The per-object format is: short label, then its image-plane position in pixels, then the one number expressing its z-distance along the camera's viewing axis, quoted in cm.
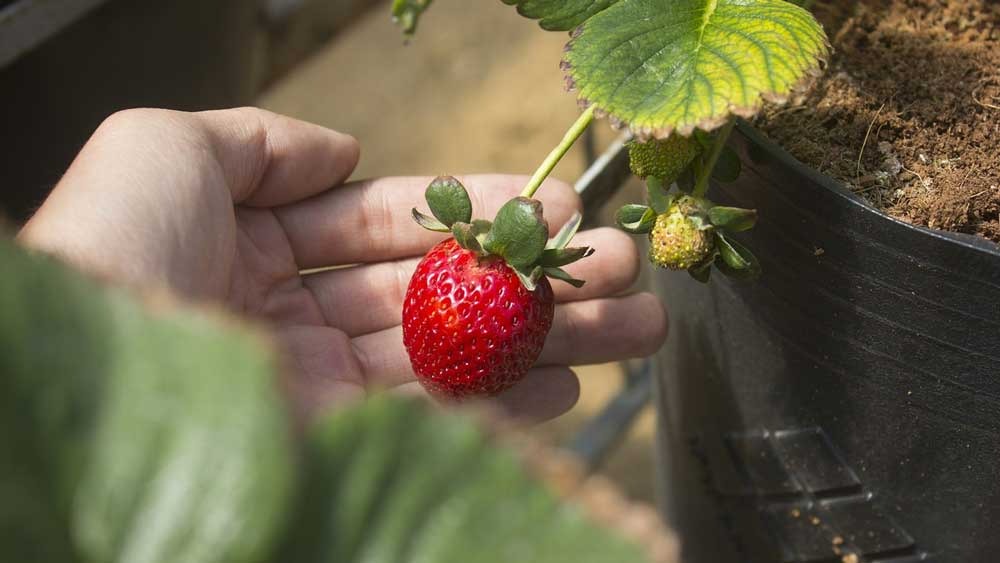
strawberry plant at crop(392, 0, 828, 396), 34
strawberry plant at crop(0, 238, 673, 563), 19
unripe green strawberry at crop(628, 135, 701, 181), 35
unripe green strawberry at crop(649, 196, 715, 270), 34
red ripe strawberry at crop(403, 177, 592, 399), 36
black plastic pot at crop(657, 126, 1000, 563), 34
